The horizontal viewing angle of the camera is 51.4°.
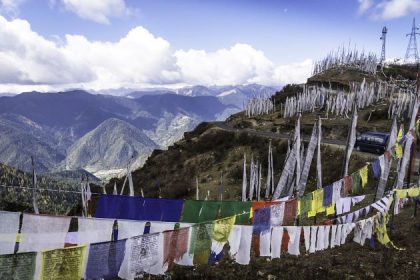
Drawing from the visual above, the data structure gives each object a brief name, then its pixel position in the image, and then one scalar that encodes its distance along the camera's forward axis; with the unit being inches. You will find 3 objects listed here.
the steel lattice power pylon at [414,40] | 4820.4
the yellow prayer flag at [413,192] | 799.7
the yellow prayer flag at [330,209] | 751.2
